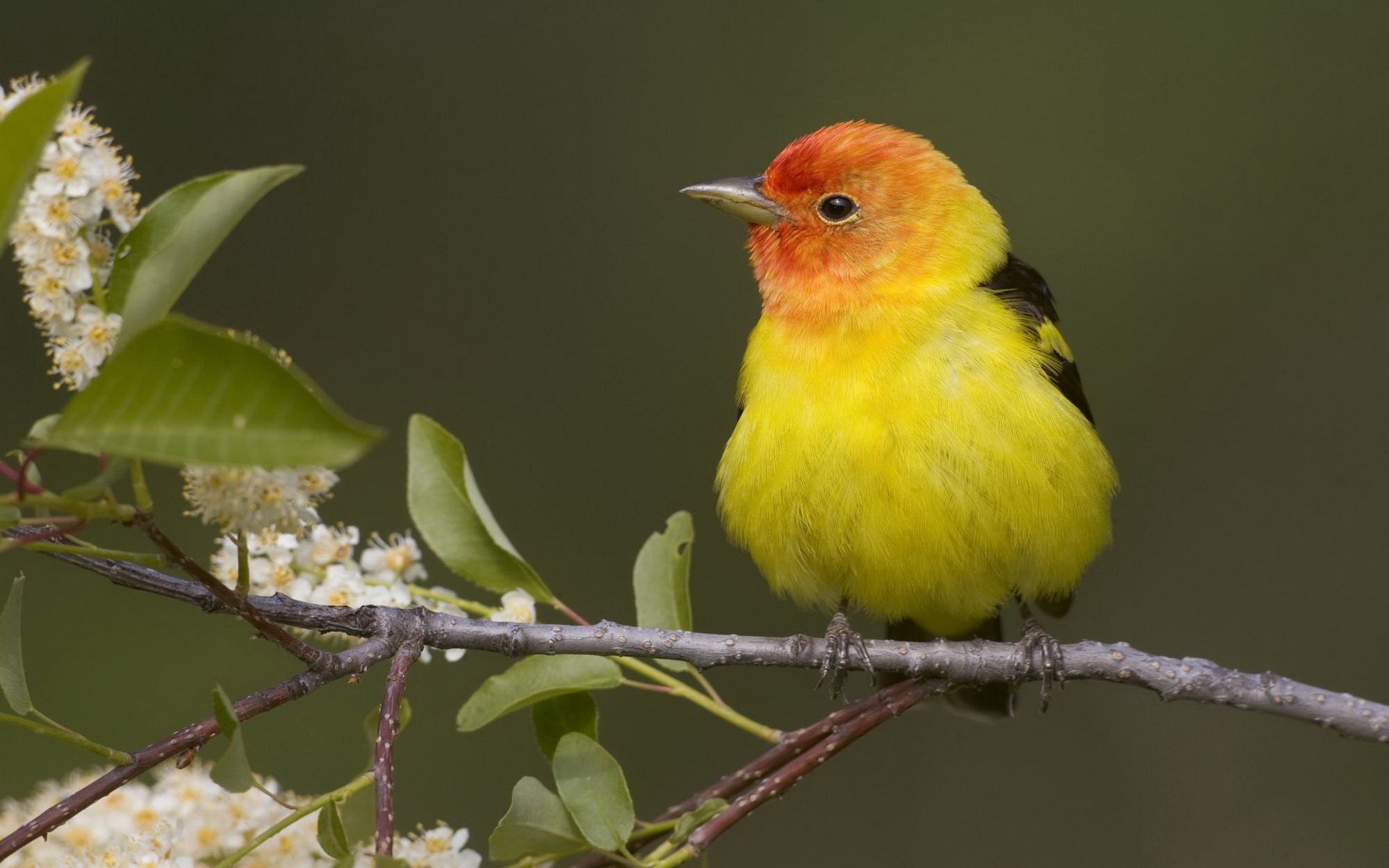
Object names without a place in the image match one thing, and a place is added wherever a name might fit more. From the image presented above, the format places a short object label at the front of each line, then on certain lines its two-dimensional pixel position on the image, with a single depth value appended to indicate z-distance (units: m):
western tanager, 6.19
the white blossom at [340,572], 5.19
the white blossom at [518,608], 5.45
